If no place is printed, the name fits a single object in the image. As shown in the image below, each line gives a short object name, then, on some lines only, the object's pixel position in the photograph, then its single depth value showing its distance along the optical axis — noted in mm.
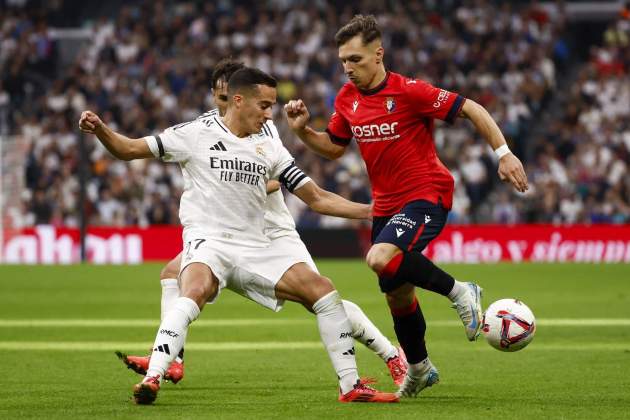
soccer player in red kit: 15633
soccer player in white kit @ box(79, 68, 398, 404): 15242
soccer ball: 15883
